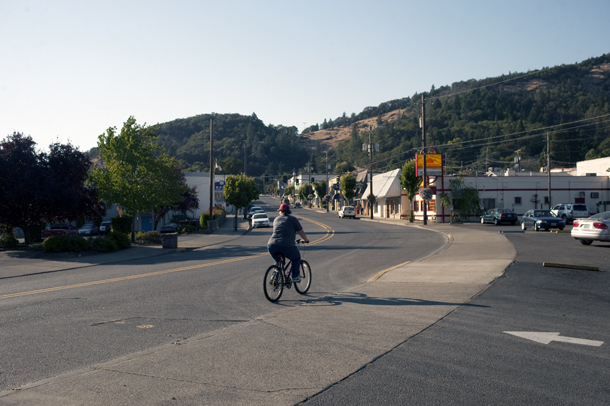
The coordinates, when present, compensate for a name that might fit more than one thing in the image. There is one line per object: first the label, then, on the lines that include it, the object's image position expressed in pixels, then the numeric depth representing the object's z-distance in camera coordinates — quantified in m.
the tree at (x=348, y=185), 82.94
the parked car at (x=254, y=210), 66.56
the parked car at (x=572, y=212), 43.96
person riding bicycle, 9.98
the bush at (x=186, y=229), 43.35
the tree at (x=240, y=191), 50.28
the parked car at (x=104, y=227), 50.26
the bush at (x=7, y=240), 24.17
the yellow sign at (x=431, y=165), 48.59
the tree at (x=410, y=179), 51.53
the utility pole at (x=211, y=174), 43.15
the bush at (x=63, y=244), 21.22
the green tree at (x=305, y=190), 128.73
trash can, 25.16
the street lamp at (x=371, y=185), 64.54
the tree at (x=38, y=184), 23.12
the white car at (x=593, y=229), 19.86
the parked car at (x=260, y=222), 47.76
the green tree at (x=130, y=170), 29.25
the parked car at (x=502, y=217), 42.62
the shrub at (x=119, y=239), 24.44
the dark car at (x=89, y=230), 48.47
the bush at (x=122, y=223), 30.19
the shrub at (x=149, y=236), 30.33
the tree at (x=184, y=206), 47.46
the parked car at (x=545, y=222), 33.69
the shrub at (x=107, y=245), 22.81
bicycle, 9.77
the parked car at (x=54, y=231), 40.94
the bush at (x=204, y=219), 47.54
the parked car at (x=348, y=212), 67.38
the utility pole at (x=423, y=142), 43.26
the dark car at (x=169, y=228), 42.76
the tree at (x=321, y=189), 115.12
